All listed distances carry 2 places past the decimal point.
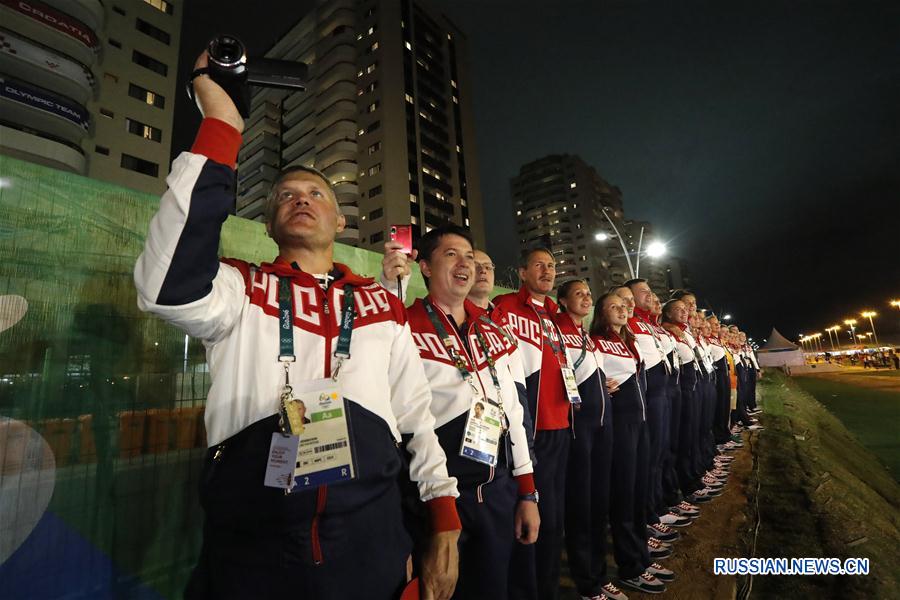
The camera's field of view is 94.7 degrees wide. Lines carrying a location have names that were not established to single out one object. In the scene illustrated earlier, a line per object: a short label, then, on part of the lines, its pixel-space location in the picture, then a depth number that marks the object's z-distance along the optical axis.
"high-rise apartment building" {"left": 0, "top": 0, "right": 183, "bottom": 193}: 24.77
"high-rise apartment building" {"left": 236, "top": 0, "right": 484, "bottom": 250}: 51.03
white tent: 42.78
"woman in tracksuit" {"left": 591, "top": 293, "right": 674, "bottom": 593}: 3.34
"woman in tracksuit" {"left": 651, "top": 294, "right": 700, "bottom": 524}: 4.86
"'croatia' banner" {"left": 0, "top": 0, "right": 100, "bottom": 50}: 25.28
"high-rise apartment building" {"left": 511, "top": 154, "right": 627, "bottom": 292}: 89.25
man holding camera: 1.11
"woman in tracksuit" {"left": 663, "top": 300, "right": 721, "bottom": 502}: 5.54
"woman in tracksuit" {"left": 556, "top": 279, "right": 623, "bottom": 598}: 3.05
